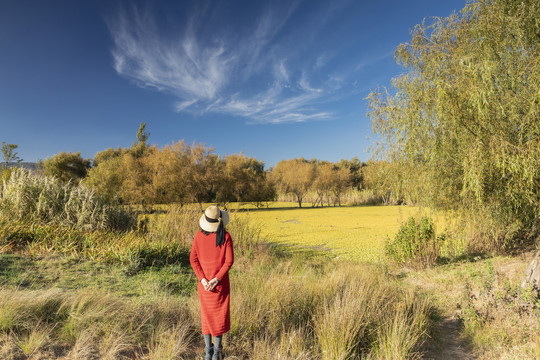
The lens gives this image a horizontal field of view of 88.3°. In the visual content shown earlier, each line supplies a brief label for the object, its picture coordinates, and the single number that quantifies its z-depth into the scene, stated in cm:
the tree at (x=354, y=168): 5366
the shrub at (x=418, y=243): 696
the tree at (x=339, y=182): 4369
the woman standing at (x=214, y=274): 254
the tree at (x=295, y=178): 4241
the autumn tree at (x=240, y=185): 2691
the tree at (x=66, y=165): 3554
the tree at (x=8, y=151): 4362
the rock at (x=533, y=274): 425
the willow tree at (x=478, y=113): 466
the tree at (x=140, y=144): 3577
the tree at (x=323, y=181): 4216
